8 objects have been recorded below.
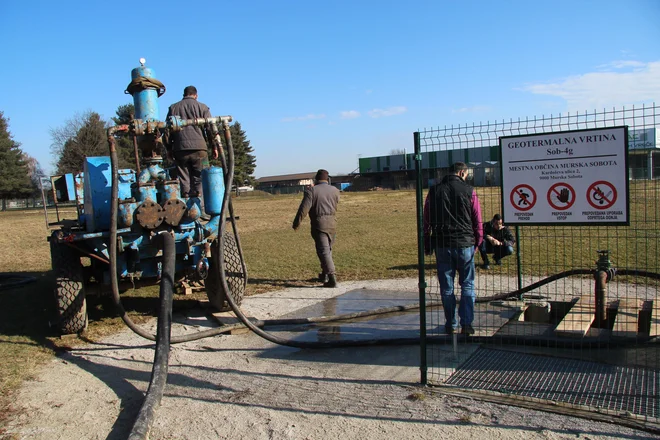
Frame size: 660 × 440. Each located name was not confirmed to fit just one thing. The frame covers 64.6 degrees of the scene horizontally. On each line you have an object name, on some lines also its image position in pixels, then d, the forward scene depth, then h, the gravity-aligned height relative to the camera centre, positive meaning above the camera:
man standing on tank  6.75 +0.56
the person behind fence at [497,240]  9.98 -1.26
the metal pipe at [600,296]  5.45 -1.30
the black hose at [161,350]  3.72 -1.40
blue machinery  5.98 -0.30
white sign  4.24 -0.04
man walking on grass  8.78 -0.59
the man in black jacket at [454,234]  5.43 -0.59
